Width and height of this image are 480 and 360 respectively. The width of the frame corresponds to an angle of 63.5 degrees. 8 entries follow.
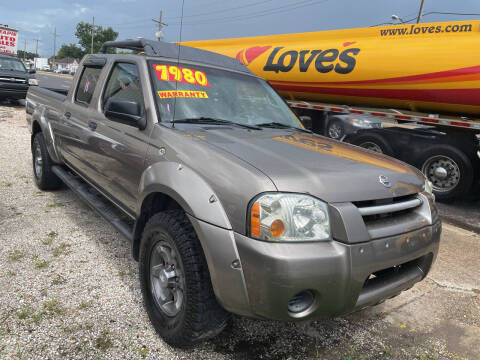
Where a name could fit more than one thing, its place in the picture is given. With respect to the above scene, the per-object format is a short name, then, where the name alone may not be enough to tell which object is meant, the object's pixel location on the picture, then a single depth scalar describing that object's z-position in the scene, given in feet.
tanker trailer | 21.13
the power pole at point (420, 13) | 87.97
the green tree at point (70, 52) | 357.96
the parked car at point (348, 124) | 26.07
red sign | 82.84
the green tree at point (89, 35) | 311.47
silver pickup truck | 6.08
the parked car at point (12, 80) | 43.29
